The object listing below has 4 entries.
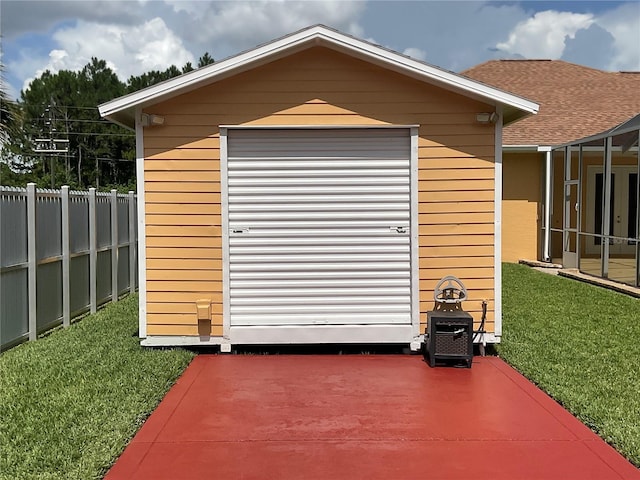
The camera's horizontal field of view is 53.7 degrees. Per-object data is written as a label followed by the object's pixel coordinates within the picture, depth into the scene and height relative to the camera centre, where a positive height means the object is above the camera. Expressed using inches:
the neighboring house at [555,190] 611.2 +24.5
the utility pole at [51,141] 1180.8 +155.2
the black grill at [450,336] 242.7 -47.2
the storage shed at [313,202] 263.0 +5.1
